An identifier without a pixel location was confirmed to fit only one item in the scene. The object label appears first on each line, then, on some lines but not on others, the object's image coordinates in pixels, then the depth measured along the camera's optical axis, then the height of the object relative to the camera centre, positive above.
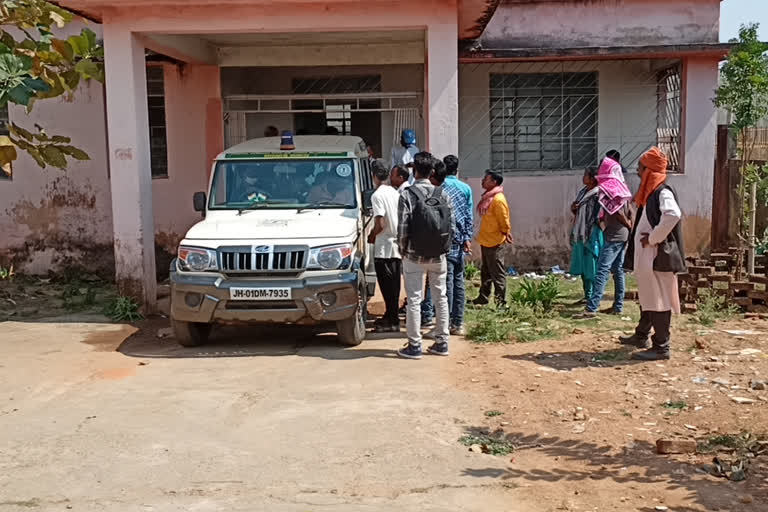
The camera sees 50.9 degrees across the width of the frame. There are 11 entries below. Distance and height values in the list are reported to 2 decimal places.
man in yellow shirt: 9.02 -0.68
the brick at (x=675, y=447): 4.86 -1.68
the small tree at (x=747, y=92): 9.40 +0.86
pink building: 11.97 +0.97
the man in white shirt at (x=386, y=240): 7.62 -0.67
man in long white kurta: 6.73 -0.70
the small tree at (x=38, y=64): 5.35 +0.88
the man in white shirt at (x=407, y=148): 10.46 +0.29
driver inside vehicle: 8.28 -0.14
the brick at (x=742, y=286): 9.02 -1.34
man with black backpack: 6.96 -0.64
